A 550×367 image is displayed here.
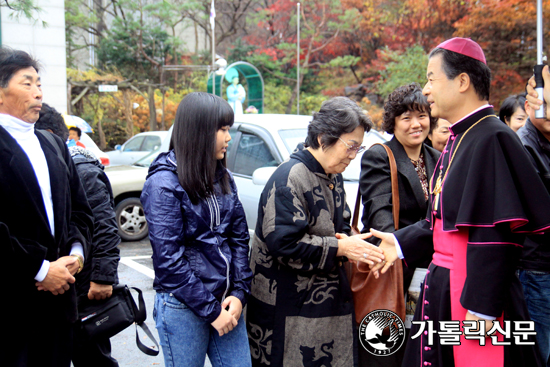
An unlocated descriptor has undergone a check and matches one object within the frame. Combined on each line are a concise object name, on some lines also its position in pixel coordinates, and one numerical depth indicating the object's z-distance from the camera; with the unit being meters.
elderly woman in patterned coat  2.53
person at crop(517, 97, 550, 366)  2.90
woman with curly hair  2.86
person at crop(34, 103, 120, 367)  3.08
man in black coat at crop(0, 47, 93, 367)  2.21
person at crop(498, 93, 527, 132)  3.96
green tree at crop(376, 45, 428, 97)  16.16
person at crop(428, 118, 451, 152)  3.79
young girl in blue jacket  2.34
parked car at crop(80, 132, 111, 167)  9.04
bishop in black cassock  1.93
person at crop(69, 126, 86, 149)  7.47
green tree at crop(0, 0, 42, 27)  7.83
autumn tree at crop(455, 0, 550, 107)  12.17
